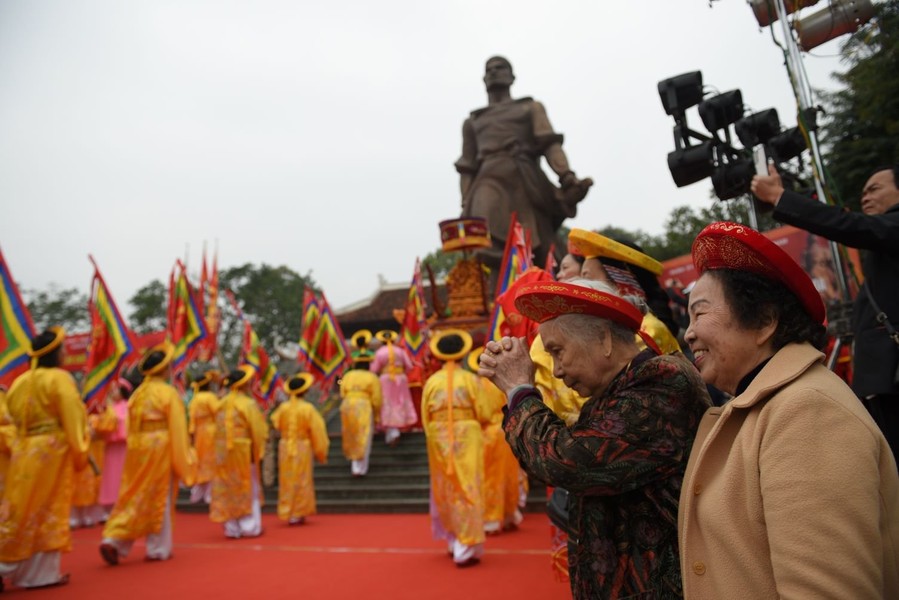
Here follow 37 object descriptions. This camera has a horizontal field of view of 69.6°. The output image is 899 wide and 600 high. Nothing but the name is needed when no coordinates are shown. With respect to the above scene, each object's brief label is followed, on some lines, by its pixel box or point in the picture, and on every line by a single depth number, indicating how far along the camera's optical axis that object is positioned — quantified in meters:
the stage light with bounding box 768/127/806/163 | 3.22
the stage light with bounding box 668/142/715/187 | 3.32
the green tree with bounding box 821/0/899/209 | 11.16
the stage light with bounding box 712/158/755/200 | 3.24
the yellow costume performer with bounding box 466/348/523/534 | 6.49
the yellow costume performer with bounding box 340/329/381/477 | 9.81
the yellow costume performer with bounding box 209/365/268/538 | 7.59
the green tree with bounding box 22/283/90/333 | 29.60
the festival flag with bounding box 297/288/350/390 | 11.02
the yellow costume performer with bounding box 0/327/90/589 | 5.12
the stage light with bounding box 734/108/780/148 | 3.28
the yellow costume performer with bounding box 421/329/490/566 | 5.35
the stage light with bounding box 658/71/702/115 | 3.42
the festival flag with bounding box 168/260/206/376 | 9.52
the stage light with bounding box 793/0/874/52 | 3.42
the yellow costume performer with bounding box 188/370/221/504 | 9.87
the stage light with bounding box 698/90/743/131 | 3.36
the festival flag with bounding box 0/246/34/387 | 5.45
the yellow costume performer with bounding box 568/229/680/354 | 2.79
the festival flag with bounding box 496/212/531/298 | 5.14
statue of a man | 12.42
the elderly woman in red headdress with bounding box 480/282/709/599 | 1.54
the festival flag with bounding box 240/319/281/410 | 11.33
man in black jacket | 2.33
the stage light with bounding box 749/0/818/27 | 3.57
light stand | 2.97
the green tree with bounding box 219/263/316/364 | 24.88
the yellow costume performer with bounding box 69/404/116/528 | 9.19
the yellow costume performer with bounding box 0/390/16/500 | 5.86
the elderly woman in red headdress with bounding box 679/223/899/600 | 1.05
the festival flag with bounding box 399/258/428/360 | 11.50
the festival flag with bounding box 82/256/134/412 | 6.84
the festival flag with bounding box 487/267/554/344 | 2.97
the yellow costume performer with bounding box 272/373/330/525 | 8.30
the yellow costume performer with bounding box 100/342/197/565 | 6.03
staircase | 8.65
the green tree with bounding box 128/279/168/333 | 25.02
